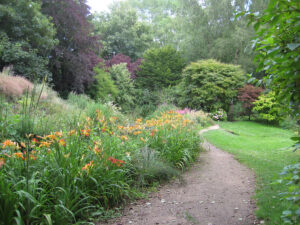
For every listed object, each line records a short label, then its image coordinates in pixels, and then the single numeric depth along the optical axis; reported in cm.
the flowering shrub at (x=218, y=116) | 1556
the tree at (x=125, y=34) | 2453
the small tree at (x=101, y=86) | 1511
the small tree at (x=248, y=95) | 1557
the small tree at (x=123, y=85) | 1745
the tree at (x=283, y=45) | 127
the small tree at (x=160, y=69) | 2036
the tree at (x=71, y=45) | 1225
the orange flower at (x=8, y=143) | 255
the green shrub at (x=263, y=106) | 1438
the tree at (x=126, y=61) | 2030
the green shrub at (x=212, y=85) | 1619
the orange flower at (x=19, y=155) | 248
